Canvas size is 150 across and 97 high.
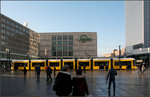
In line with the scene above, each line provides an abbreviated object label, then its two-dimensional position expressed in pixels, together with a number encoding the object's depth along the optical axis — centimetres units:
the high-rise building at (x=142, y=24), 17275
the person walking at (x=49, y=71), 1658
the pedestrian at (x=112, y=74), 1107
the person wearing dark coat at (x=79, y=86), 511
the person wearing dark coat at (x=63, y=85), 480
